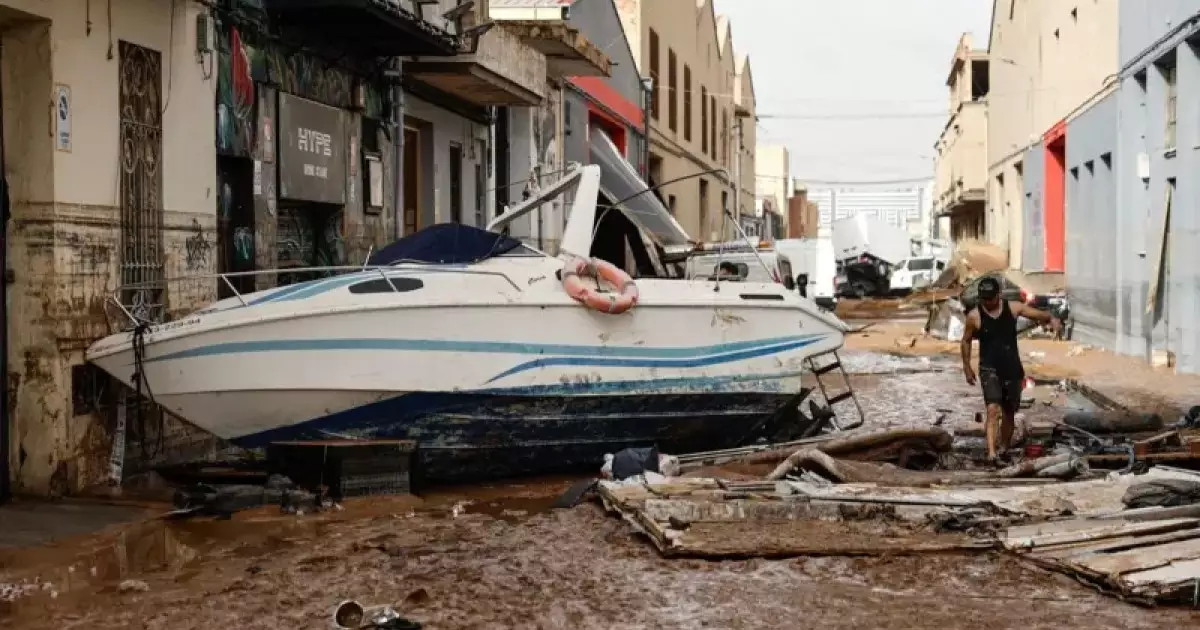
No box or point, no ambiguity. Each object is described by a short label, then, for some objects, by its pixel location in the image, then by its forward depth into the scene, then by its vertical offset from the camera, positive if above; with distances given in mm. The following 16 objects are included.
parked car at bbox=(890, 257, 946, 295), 48344 +416
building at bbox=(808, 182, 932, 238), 106750 +7508
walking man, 10523 -566
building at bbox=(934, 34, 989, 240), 46062 +4978
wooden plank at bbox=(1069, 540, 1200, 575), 6336 -1315
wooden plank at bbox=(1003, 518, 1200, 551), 6938 -1290
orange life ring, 9570 +14
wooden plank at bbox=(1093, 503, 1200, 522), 7242 -1239
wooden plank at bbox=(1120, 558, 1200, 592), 6020 -1325
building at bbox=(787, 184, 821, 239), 91062 +4923
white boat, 8617 -483
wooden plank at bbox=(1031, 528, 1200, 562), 6723 -1313
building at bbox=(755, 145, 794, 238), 80812 +6745
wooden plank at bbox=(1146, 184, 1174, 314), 18109 +414
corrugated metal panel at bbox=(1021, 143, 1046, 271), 30042 +1604
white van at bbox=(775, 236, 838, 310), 36250 +661
